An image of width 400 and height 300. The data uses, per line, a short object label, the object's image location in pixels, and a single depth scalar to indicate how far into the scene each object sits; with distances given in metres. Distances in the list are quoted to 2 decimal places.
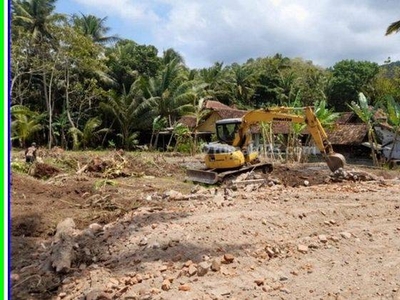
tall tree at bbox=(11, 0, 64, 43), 28.86
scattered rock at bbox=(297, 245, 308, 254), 5.58
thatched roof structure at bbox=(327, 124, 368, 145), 26.77
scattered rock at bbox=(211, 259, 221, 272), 5.01
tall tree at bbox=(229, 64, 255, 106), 41.12
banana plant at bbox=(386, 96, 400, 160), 19.67
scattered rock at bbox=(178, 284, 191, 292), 4.60
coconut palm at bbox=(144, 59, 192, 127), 31.09
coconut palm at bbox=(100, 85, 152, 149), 30.53
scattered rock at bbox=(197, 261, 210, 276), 4.92
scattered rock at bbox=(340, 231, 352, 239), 6.06
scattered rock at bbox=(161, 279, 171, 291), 4.69
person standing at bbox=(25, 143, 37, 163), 15.40
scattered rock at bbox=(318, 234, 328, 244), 5.85
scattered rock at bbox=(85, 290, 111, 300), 4.59
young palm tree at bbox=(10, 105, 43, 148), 23.19
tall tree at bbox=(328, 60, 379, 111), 40.84
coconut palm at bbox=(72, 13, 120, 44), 35.50
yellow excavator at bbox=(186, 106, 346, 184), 12.20
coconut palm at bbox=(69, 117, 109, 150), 29.34
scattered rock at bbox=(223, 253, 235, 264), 5.22
